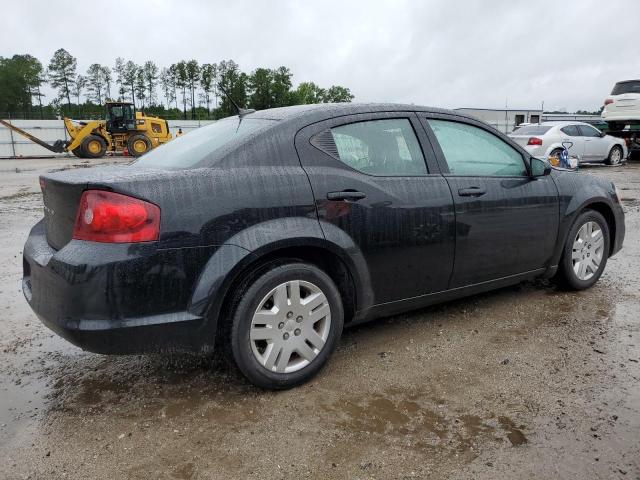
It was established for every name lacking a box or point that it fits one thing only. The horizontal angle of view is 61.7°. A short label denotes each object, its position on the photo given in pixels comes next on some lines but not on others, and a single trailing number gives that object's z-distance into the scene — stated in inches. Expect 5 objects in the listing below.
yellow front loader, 994.1
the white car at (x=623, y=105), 731.4
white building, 1523.1
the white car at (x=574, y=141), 599.5
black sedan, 99.4
